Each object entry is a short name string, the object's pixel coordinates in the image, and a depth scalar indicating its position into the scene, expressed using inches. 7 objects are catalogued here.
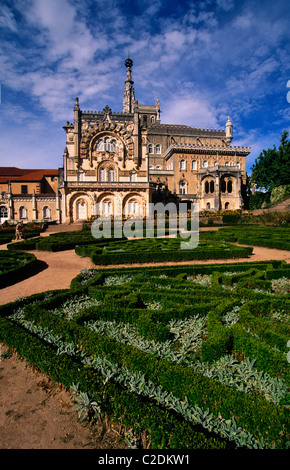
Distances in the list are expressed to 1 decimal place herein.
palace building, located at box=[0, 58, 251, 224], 1354.6
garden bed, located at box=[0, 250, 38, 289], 310.5
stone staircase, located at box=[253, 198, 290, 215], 1170.9
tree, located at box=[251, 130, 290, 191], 1598.2
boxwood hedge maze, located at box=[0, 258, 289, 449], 91.0
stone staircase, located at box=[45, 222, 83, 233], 1052.8
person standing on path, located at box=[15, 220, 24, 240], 791.0
